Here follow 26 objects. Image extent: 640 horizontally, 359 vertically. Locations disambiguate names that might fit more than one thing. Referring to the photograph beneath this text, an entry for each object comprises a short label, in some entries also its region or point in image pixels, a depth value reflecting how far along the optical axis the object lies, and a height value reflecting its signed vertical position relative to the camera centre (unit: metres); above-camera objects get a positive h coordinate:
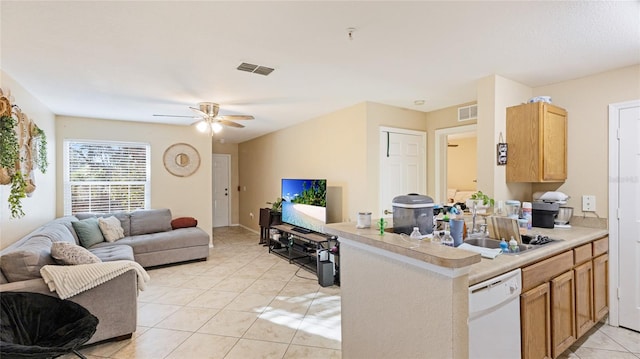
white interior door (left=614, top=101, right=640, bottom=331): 2.61 -0.35
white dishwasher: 1.47 -0.73
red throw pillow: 5.21 -0.78
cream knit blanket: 2.27 -0.77
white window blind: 4.89 +0.03
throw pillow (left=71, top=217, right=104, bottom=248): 4.06 -0.75
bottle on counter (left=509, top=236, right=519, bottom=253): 1.93 -0.45
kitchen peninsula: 1.35 -0.59
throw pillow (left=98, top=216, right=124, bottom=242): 4.36 -0.75
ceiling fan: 3.88 +0.78
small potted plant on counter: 2.72 -0.23
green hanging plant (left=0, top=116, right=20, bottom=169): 2.43 +0.30
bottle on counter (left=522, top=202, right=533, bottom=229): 2.73 -0.33
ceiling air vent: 2.66 +0.99
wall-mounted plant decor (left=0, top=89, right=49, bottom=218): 2.47 +0.29
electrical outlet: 2.84 -0.26
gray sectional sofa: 2.28 -0.91
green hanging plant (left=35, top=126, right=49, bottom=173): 3.66 +0.36
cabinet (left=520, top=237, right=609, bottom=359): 1.82 -0.86
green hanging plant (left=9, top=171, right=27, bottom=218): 2.50 -0.09
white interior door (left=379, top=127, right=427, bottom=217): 4.10 +0.19
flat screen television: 4.43 -0.41
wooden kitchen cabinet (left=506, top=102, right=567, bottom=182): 2.77 +0.32
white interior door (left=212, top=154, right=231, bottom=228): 8.31 -0.32
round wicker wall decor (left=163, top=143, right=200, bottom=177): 5.57 +0.34
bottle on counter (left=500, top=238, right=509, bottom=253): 1.94 -0.46
